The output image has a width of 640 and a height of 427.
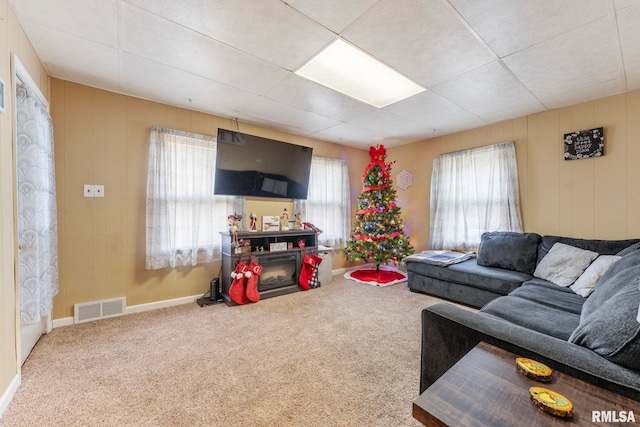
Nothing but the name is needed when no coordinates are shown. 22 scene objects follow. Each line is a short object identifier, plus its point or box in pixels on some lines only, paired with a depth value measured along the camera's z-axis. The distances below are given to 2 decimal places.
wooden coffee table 0.70
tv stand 3.36
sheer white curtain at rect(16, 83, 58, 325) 1.82
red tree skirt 4.12
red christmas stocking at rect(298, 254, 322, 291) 3.81
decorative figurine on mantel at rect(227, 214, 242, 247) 3.30
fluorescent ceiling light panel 2.32
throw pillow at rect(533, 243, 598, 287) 2.53
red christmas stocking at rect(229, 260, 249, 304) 3.16
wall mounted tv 3.40
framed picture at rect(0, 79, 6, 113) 1.52
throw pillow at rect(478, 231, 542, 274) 3.07
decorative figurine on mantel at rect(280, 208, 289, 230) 4.05
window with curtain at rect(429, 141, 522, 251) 3.57
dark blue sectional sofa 0.92
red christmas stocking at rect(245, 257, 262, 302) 3.23
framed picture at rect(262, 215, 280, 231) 3.87
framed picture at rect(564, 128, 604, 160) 2.93
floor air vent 2.64
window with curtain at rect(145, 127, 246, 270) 3.02
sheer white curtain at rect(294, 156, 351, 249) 4.46
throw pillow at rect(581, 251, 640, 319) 1.47
